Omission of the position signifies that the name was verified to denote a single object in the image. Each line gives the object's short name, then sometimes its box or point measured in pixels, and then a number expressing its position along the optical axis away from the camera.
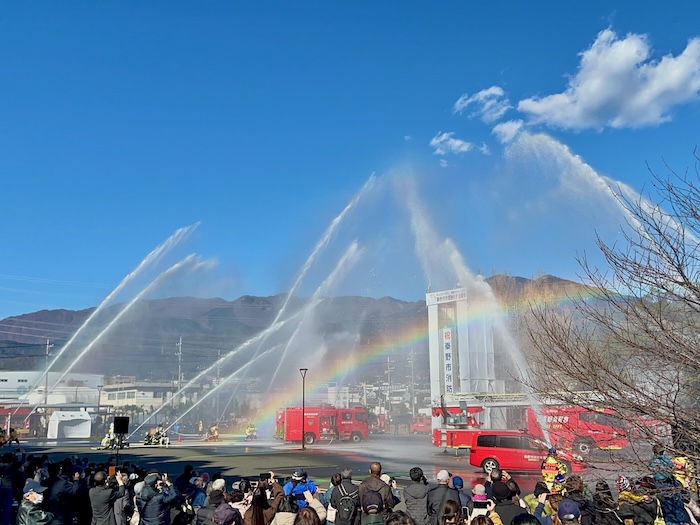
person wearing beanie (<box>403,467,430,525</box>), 8.91
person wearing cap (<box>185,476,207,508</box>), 11.02
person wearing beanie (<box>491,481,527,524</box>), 7.72
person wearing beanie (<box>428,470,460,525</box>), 8.49
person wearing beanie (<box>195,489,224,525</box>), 8.05
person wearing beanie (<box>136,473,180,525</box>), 9.63
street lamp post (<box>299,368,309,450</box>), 41.55
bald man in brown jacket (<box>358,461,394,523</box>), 7.60
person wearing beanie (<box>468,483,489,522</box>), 7.77
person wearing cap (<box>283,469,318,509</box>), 10.30
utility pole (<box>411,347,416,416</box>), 81.01
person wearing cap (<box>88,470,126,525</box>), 9.95
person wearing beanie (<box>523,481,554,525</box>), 8.34
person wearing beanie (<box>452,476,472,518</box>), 9.37
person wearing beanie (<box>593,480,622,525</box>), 7.21
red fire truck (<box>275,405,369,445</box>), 43.22
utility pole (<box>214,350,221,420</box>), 79.60
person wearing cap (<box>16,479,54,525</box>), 9.13
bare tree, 6.35
